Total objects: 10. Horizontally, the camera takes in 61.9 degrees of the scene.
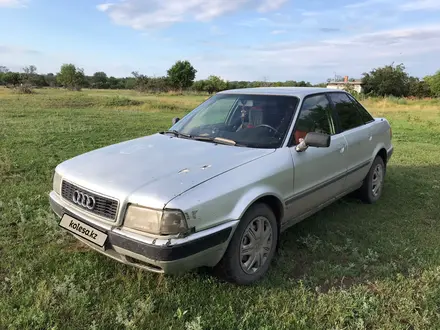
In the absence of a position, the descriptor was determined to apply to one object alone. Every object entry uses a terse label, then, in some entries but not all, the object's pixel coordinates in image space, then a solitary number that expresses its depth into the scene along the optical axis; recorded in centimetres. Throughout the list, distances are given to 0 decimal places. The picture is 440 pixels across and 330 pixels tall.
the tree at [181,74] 6581
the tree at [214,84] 6745
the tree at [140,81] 6001
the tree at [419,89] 5781
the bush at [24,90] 3556
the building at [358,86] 5794
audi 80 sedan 251
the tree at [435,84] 5225
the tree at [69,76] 6750
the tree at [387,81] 5394
